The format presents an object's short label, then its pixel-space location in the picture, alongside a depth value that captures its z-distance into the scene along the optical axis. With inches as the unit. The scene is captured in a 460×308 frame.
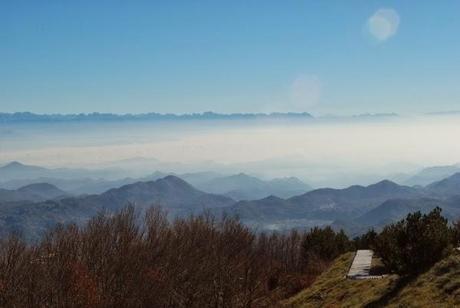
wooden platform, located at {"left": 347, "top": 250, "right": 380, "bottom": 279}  1497.3
